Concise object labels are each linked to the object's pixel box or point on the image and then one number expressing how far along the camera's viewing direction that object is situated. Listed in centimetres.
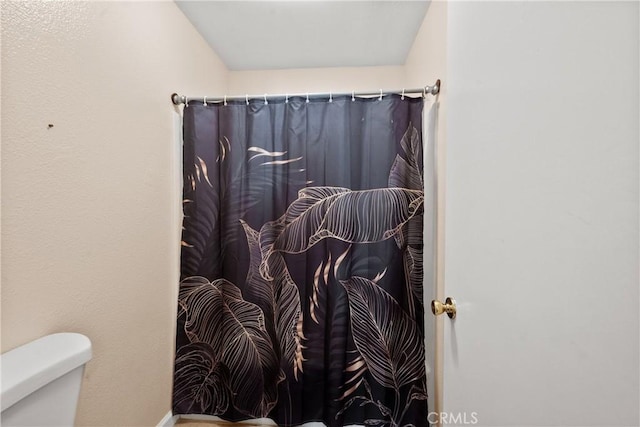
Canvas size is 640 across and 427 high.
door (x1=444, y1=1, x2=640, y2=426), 30
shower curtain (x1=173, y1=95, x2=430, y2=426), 128
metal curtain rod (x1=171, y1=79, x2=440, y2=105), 124
